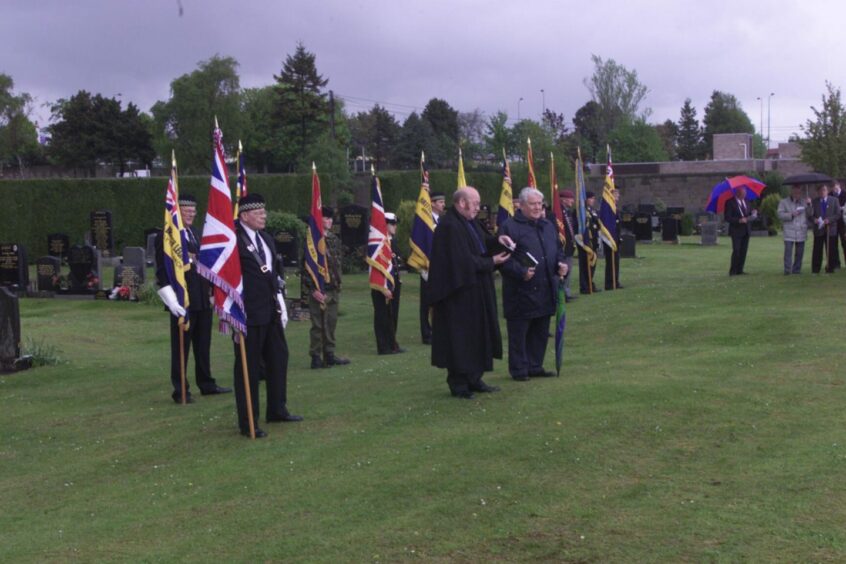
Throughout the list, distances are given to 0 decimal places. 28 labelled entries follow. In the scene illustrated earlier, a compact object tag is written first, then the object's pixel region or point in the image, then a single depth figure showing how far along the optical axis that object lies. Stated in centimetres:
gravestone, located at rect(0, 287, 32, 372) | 1611
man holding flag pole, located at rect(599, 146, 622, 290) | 2312
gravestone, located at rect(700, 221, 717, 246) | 4141
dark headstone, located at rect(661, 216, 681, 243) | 4394
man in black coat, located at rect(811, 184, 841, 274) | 2180
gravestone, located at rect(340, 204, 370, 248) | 3247
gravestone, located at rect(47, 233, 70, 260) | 3303
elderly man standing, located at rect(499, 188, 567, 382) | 1137
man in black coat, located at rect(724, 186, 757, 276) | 2314
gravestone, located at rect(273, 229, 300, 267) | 3244
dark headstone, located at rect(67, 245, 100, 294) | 2705
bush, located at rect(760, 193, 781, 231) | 4909
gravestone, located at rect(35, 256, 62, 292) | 2772
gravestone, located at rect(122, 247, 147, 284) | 2916
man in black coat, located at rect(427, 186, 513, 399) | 1073
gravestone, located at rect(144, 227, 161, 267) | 3463
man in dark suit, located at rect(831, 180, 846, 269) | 2212
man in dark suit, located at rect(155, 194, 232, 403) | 1322
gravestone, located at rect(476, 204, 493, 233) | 3483
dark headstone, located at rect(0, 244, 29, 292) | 2748
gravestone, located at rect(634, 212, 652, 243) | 4434
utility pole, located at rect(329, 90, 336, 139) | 7564
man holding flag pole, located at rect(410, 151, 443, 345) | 1612
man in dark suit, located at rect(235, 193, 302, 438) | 1028
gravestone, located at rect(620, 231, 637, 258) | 3488
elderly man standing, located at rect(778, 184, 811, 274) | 2203
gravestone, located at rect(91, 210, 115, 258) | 3362
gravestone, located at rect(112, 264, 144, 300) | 2639
